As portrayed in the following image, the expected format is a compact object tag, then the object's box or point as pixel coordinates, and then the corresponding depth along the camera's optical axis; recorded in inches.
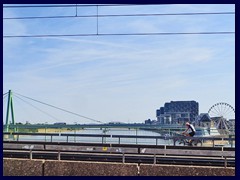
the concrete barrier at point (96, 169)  343.3
